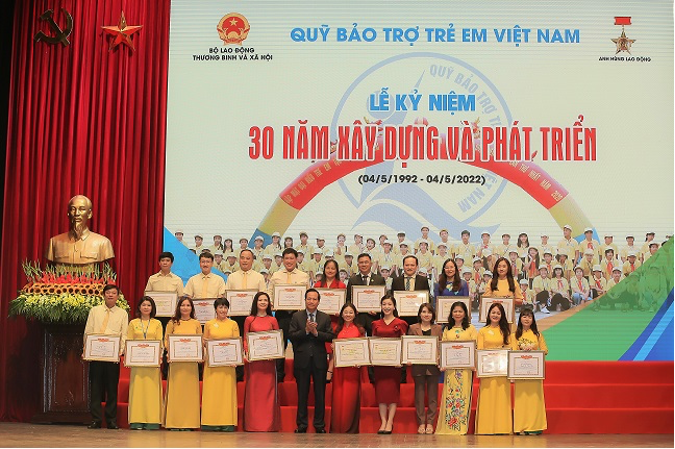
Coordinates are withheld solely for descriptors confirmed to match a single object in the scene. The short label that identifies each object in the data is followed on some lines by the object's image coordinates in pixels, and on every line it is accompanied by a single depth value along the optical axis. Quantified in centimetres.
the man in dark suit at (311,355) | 889
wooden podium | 943
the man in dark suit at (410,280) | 961
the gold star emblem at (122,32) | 1128
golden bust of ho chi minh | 1046
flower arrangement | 939
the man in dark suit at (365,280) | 938
